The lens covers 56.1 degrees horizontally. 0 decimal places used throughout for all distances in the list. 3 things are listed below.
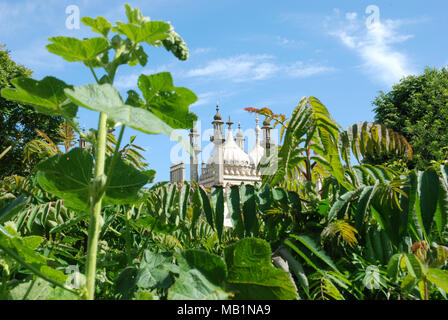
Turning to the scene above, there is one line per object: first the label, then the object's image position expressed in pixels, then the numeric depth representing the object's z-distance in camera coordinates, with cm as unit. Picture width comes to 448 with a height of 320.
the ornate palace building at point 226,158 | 3784
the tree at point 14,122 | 2411
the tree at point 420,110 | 2725
